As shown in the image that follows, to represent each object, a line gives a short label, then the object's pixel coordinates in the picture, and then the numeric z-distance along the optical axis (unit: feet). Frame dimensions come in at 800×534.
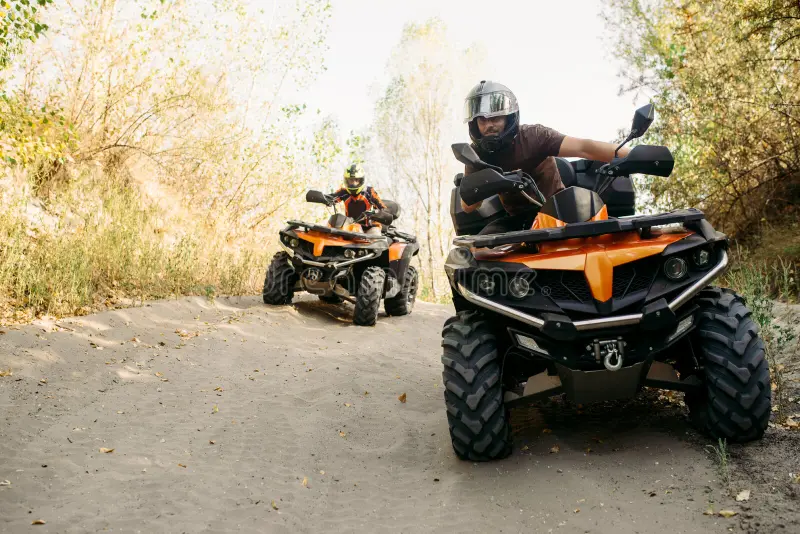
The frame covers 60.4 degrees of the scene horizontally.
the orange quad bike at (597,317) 11.59
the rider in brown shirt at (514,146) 15.06
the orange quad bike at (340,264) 31.22
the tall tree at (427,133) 108.27
